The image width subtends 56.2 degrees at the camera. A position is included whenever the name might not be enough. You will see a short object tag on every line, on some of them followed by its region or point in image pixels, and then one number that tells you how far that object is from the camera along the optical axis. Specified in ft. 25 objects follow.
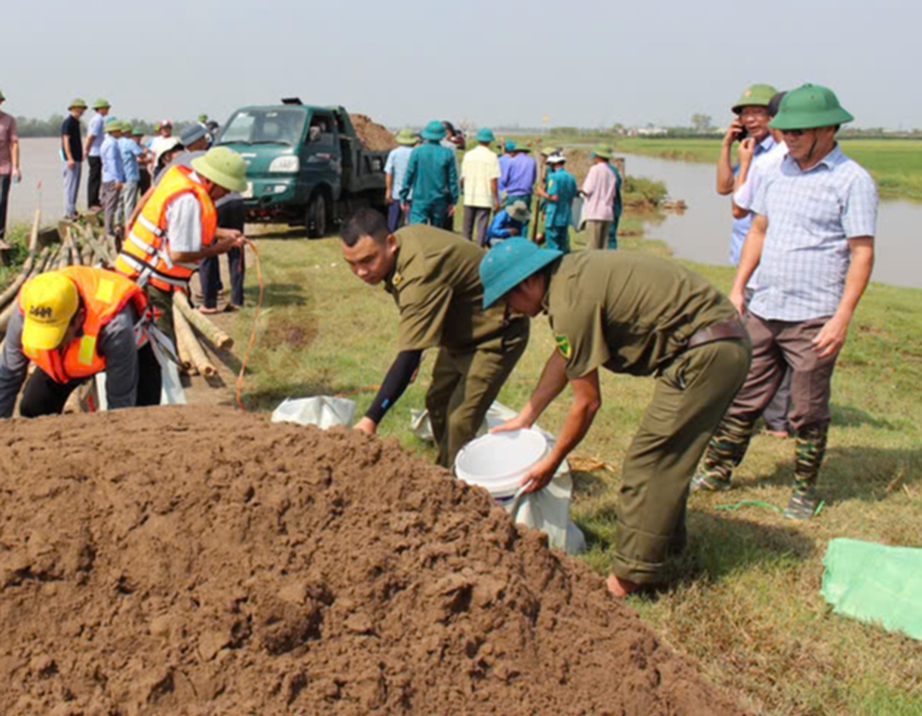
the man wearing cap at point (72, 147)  45.16
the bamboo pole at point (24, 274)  28.68
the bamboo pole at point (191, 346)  21.40
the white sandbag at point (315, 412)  16.63
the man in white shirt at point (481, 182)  40.47
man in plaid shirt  14.47
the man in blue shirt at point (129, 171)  41.55
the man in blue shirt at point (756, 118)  19.27
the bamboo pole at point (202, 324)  22.59
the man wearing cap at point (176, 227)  18.17
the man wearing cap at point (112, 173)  41.57
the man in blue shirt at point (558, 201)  40.81
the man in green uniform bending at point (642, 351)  11.37
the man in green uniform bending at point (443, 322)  13.43
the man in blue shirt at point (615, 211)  41.91
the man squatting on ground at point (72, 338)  13.29
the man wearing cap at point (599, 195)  40.65
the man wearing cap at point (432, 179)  37.35
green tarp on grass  12.53
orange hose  21.48
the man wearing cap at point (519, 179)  42.47
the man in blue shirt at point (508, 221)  37.83
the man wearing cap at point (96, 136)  47.24
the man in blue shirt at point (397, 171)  41.37
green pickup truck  46.50
